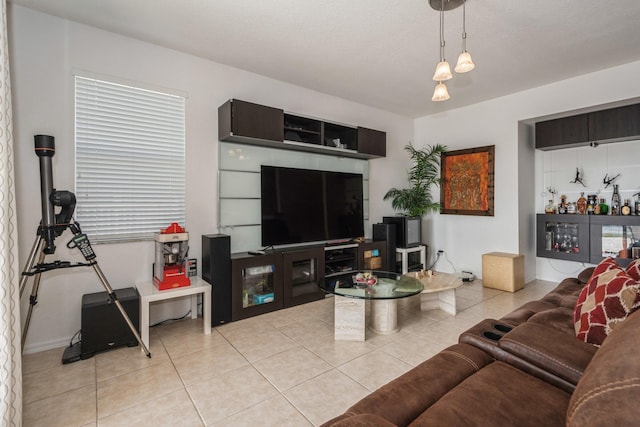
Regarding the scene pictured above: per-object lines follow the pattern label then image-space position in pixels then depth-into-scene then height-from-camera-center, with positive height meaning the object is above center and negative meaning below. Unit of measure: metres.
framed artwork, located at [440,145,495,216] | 4.59 +0.44
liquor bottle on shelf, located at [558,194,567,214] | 4.29 +0.05
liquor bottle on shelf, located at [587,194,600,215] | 4.00 +0.07
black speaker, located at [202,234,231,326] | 2.96 -0.60
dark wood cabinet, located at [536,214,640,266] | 3.63 -0.36
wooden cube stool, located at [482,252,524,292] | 4.07 -0.83
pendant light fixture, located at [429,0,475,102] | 2.02 +0.97
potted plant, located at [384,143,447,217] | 5.02 +0.36
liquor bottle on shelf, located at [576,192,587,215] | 4.10 +0.05
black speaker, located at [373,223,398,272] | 4.53 -0.42
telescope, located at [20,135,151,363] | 2.08 -0.07
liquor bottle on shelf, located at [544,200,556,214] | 4.38 +0.01
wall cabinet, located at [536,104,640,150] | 3.59 +1.00
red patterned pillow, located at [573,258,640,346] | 1.35 -0.44
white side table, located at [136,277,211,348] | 2.52 -0.70
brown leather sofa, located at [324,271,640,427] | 0.63 -0.64
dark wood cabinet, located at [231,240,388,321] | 3.15 -0.71
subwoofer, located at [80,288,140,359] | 2.39 -0.87
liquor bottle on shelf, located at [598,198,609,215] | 3.91 +0.00
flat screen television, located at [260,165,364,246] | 3.57 +0.07
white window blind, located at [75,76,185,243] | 2.71 +0.49
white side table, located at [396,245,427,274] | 4.64 -0.68
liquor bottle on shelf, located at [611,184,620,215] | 3.84 +0.08
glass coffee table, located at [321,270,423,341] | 2.65 -0.78
